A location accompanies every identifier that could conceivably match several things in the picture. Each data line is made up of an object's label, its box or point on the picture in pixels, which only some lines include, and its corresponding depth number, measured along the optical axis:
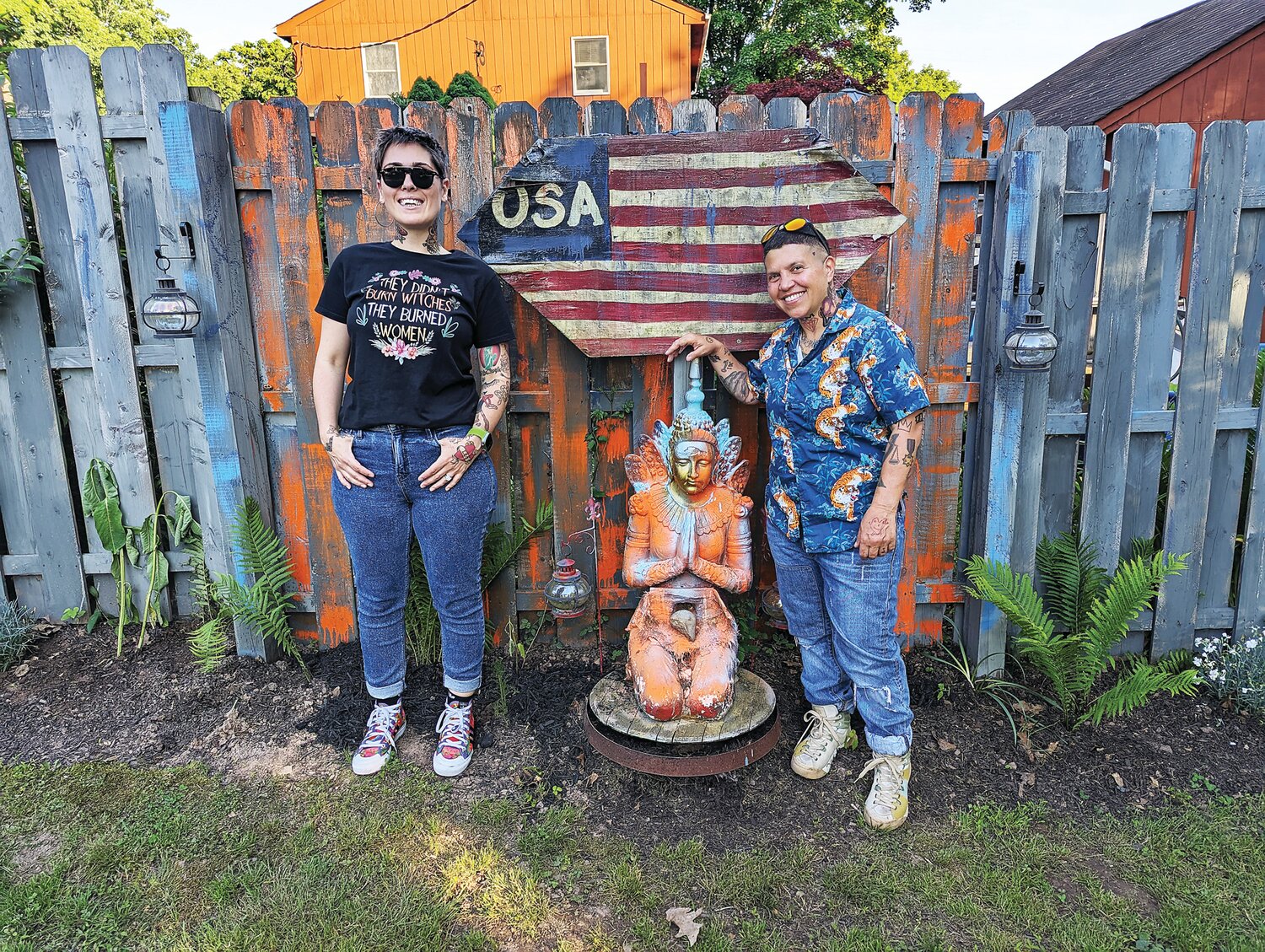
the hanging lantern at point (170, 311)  3.04
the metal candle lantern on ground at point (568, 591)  2.97
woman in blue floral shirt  2.52
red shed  10.72
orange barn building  14.25
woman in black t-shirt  2.67
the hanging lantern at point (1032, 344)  2.96
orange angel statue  2.84
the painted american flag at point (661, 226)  2.95
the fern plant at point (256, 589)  3.44
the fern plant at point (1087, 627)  3.04
